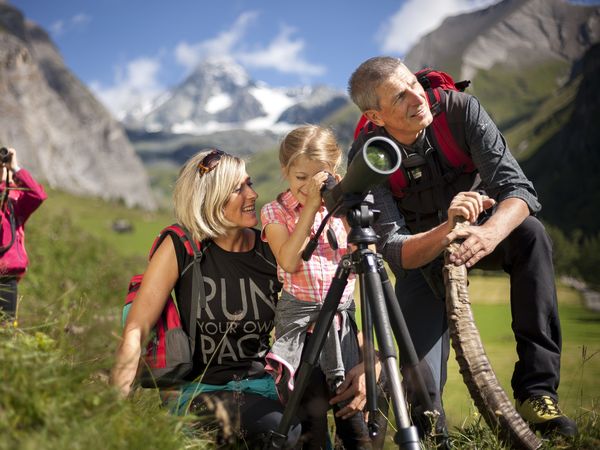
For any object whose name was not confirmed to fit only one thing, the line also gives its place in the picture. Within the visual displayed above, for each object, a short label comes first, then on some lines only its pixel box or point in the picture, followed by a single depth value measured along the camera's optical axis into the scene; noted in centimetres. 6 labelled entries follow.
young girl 359
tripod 297
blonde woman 374
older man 350
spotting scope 290
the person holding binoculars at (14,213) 544
